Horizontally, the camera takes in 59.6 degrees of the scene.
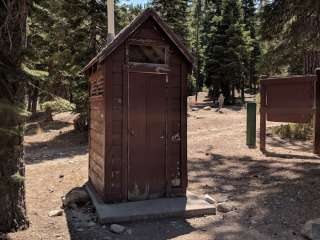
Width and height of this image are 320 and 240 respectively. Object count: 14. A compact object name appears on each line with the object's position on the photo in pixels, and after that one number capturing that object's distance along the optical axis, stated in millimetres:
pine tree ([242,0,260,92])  32262
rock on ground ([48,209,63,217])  4588
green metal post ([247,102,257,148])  8537
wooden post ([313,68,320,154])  7427
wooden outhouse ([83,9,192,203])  4852
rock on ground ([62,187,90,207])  5207
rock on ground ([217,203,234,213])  4855
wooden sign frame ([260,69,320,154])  7516
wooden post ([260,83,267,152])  8232
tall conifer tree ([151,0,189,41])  20361
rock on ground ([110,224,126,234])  4138
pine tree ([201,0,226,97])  24890
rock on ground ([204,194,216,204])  5107
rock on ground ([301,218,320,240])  3802
